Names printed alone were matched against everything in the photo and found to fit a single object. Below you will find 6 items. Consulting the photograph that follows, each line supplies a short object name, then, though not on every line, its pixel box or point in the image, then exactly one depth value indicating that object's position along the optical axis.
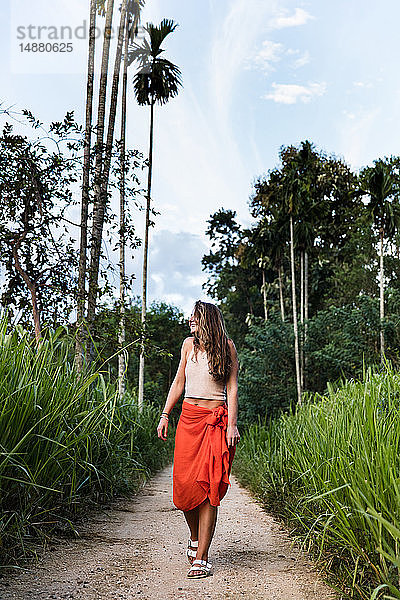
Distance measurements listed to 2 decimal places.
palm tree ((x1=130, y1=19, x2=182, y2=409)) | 24.48
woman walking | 3.78
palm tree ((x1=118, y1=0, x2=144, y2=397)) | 20.44
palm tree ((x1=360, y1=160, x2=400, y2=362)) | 23.45
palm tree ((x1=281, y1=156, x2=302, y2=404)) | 27.98
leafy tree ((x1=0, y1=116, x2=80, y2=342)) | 7.47
